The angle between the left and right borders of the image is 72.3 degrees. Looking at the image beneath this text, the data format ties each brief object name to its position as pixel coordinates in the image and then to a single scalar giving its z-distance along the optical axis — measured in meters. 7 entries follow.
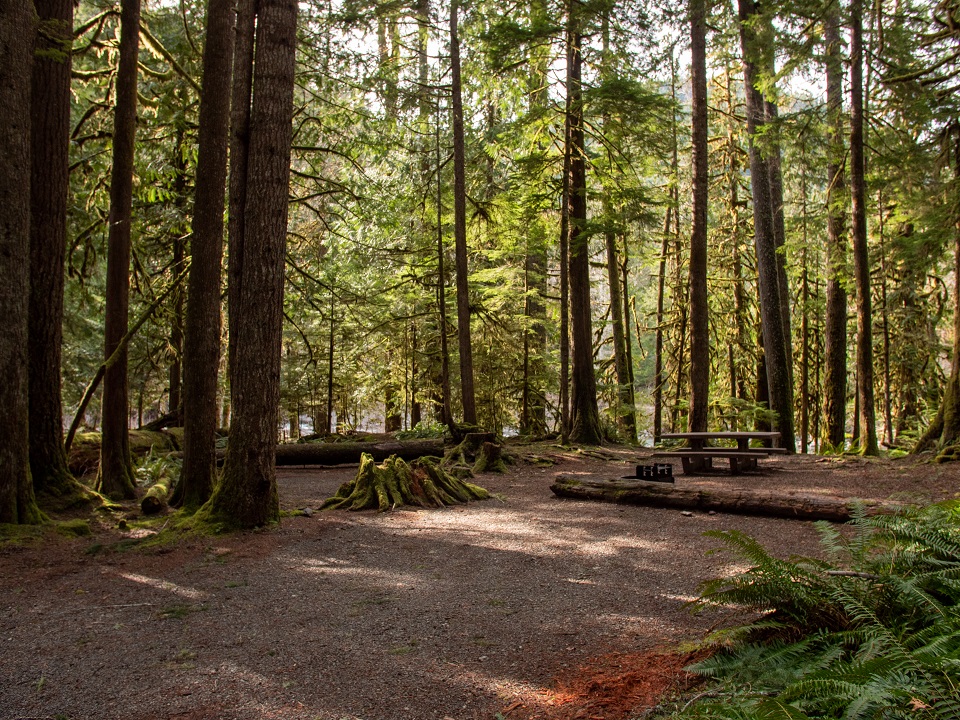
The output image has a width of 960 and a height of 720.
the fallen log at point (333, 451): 13.27
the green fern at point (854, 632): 2.21
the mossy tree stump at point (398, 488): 9.14
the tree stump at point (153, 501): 7.98
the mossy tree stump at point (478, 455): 12.52
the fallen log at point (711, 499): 6.85
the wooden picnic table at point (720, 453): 10.78
